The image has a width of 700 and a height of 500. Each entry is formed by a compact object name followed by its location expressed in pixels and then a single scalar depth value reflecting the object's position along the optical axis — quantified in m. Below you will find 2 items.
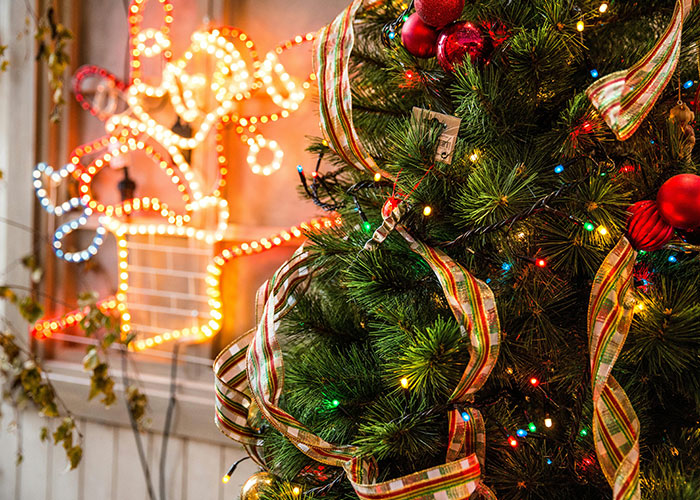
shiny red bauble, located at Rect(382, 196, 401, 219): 0.60
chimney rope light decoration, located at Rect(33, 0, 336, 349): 1.34
